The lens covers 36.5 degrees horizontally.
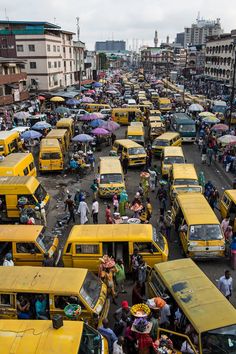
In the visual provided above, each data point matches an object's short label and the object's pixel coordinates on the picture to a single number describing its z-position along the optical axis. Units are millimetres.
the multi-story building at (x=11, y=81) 36750
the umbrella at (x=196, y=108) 36625
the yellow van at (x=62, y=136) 26906
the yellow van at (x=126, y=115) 39062
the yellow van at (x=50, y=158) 23172
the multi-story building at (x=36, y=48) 49844
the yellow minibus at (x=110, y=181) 18797
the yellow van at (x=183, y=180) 17438
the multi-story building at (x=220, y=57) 62062
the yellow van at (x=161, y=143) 26844
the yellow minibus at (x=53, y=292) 9062
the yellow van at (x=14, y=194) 15789
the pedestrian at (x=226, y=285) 10509
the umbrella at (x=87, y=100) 43750
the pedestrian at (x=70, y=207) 16469
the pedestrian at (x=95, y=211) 15941
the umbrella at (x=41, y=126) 29016
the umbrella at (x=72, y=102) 43422
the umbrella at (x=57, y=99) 42978
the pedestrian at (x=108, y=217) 15141
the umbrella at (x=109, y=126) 29906
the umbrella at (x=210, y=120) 31391
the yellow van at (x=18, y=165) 17516
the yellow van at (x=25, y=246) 12047
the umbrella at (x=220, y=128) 28412
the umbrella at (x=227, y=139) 24595
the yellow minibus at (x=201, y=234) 12961
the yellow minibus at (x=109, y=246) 11719
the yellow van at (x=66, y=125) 31750
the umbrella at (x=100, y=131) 28130
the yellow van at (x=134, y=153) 24156
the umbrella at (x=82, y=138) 25656
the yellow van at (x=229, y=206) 15258
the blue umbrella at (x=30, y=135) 25284
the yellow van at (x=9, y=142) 23594
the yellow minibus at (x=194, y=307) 7645
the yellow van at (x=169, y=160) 21953
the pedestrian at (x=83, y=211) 15770
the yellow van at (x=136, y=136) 28867
